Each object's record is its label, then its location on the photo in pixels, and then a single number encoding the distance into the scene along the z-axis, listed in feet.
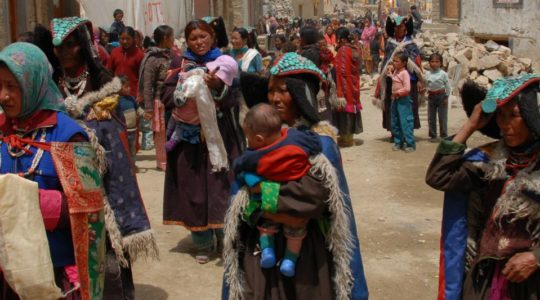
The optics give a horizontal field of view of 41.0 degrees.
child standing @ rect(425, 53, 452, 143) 35.96
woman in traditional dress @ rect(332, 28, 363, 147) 35.22
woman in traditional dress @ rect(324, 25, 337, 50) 67.20
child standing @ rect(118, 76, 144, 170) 15.81
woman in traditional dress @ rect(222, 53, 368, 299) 10.38
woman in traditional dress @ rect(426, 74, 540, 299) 10.14
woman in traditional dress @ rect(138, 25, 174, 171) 28.27
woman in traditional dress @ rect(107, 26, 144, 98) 33.10
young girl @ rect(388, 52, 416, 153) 34.27
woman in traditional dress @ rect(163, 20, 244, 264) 18.29
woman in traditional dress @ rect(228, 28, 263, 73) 28.81
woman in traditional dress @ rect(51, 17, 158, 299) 12.07
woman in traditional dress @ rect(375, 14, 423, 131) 35.13
